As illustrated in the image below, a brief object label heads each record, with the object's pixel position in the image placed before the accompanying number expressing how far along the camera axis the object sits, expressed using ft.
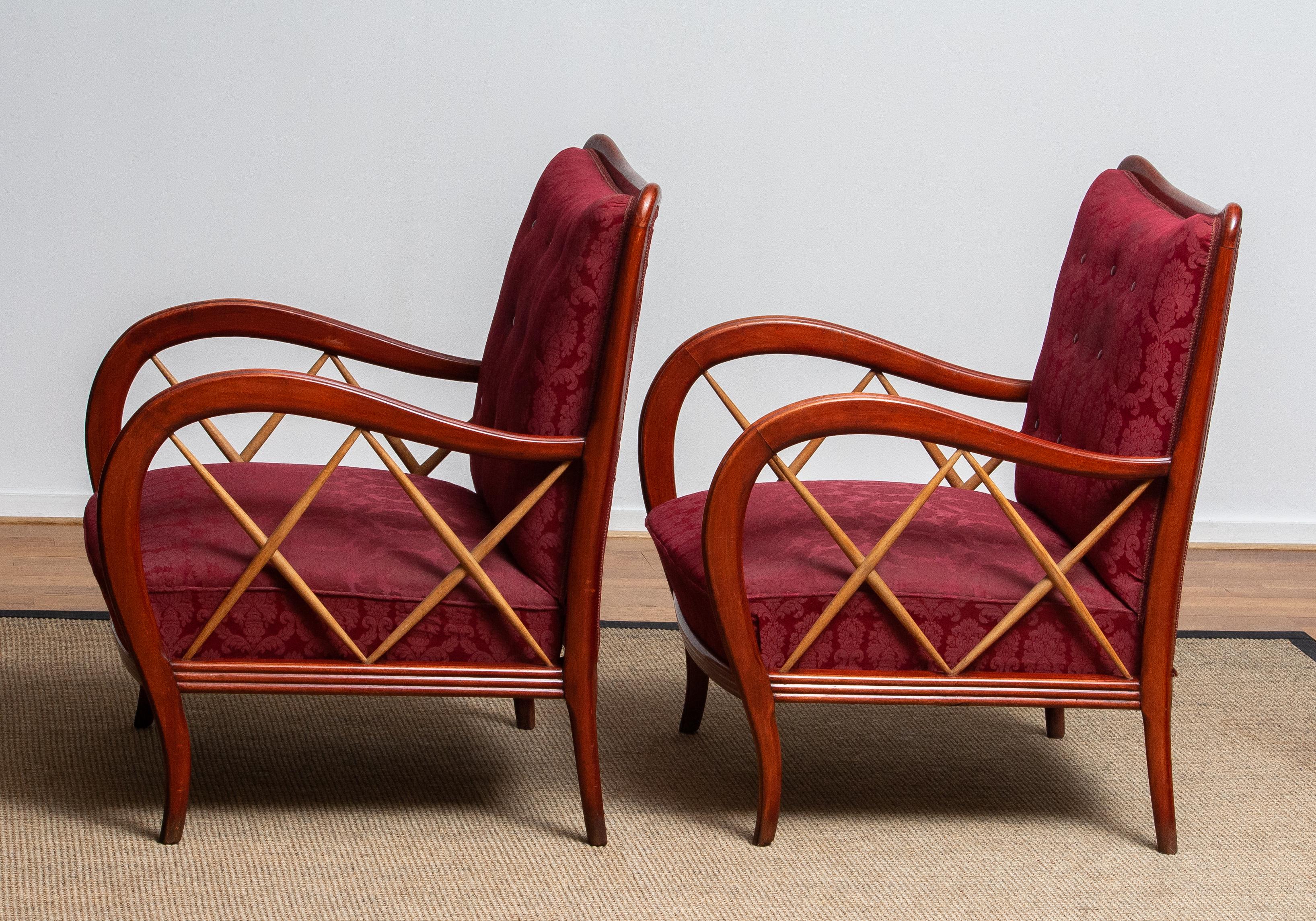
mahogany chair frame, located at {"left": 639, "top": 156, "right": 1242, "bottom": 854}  14.96
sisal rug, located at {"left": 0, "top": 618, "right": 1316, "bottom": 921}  14.94
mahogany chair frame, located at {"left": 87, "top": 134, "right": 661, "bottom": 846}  14.63
